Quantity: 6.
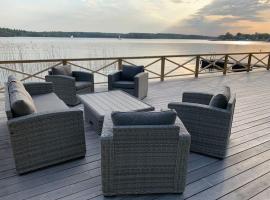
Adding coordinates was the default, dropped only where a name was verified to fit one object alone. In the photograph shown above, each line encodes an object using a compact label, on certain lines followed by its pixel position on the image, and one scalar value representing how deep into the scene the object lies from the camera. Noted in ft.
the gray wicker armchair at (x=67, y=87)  14.24
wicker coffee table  9.57
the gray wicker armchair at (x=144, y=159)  5.82
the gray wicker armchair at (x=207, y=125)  7.98
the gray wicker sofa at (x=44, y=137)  6.98
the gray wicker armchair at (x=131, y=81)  15.19
